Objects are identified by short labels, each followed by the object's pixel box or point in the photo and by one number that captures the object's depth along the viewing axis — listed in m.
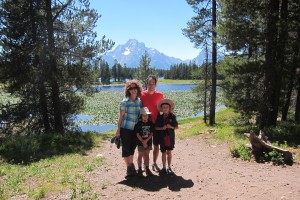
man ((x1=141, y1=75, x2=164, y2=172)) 7.25
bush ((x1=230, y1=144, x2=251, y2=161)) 8.55
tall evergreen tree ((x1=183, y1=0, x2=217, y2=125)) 19.52
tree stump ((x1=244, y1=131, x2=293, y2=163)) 8.20
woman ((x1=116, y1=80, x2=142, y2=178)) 6.96
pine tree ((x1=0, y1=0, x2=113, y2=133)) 14.41
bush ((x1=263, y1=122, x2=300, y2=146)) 10.87
